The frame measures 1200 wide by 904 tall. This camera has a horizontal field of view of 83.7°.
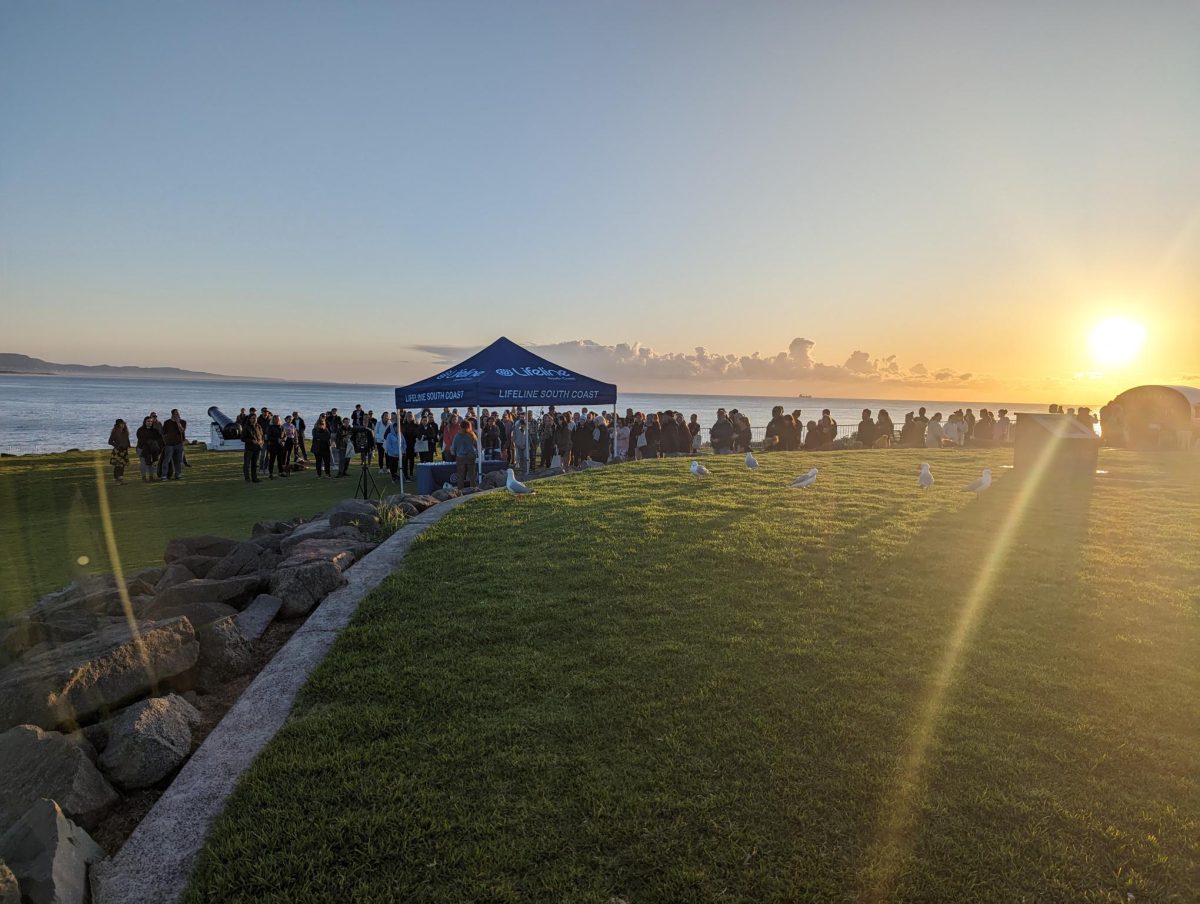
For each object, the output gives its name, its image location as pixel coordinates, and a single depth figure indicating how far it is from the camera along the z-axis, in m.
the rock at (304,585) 6.29
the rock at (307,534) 8.68
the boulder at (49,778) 3.45
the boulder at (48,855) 2.73
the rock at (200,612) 5.77
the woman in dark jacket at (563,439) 20.45
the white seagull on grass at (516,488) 11.20
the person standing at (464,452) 15.03
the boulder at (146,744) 3.80
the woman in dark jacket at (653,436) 20.61
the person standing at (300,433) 23.59
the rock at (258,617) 5.71
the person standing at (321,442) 19.92
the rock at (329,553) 7.23
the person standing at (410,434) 19.30
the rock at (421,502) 10.92
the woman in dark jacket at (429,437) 19.19
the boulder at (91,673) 4.27
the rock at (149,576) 8.40
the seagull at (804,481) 11.75
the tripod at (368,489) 15.43
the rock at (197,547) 9.08
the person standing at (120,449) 18.89
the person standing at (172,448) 18.62
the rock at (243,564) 7.78
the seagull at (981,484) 11.39
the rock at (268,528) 10.84
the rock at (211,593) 6.38
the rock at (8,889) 2.60
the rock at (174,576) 7.76
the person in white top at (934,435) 25.47
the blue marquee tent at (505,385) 15.12
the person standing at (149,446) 18.50
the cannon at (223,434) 28.94
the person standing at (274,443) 19.56
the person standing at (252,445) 18.11
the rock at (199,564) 8.34
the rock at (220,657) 5.11
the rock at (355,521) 9.52
